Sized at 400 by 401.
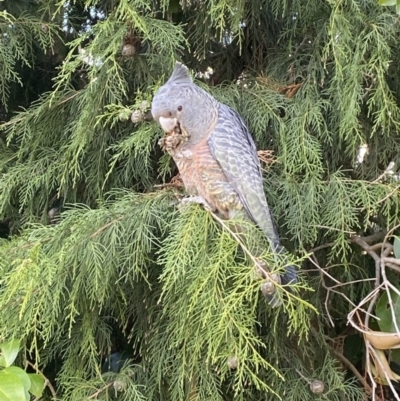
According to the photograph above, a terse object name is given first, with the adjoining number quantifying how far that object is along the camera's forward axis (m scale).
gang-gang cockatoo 1.07
